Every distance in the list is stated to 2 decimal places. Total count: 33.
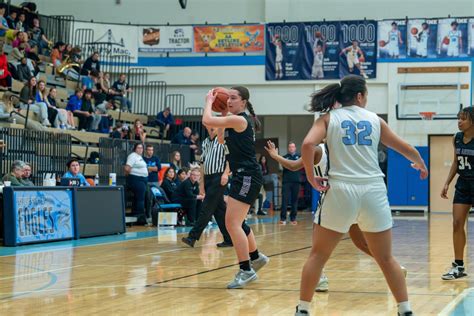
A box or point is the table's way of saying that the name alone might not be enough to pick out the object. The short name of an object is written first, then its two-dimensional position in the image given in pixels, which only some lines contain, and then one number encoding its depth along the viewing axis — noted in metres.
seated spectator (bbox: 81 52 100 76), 25.59
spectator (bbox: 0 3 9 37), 22.75
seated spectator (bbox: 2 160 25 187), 13.96
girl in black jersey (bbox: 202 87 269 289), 8.00
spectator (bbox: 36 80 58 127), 19.94
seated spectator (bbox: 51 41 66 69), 24.36
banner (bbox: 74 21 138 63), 28.14
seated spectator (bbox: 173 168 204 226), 18.19
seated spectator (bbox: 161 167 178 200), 19.88
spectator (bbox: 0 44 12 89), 19.80
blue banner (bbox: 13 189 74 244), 12.95
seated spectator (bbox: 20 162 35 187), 14.23
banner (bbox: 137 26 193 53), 28.78
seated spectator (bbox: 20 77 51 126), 19.42
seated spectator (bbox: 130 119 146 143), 21.95
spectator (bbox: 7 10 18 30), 23.83
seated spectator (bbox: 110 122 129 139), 21.55
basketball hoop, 27.64
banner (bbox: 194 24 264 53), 28.53
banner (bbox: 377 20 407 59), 27.69
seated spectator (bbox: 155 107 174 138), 26.25
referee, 12.08
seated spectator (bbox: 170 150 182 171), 21.67
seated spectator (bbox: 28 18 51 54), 24.89
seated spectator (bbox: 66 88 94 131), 21.95
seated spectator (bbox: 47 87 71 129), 20.41
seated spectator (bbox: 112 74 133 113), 25.67
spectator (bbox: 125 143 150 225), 18.73
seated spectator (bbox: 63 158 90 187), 15.59
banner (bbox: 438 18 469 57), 27.30
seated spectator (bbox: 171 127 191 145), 24.48
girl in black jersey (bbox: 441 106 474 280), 8.81
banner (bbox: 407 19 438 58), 27.55
